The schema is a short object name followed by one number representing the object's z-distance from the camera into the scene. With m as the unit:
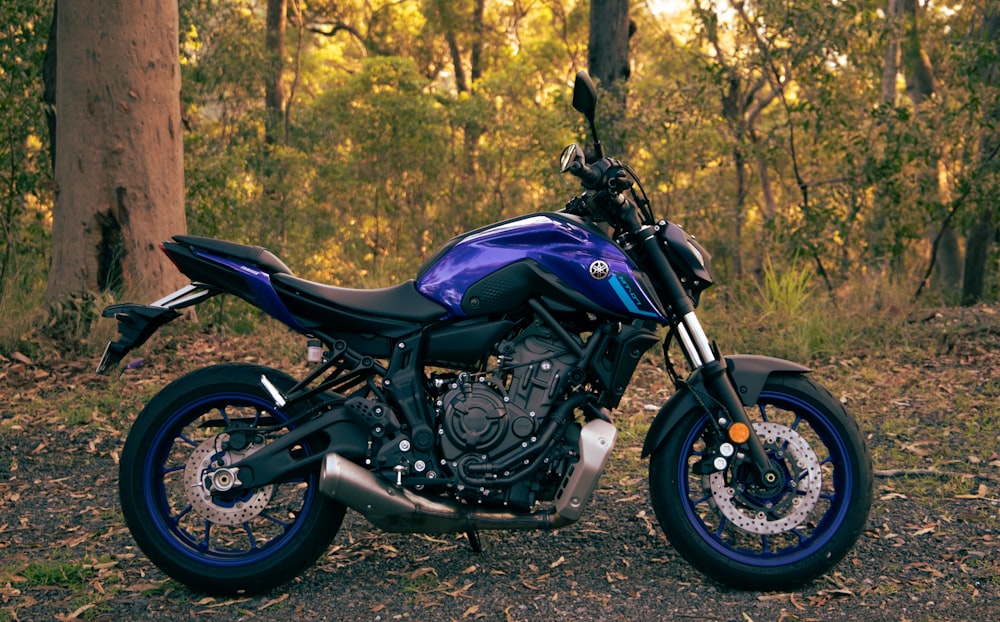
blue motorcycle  3.72
